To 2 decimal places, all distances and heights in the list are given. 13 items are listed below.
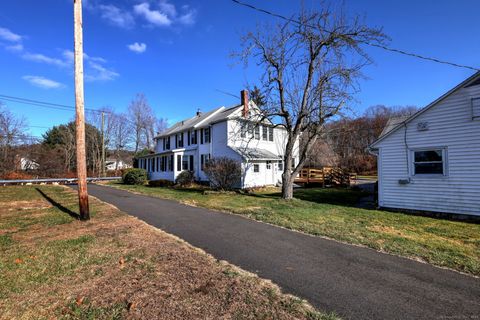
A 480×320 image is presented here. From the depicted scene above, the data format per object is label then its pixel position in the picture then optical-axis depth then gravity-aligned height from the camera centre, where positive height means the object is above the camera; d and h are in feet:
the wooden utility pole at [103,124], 124.57 +20.32
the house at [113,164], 185.32 +2.86
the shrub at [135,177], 89.61 -3.04
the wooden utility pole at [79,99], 27.35 +6.99
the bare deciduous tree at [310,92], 44.55 +12.95
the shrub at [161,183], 81.24 -4.70
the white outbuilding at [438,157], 31.73 +0.98
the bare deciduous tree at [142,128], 161.07 +23.65
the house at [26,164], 117.96 +2.20
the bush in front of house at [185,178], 75.99 -3.21
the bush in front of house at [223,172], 56.85 -1.06
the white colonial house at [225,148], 72.78 +5.67
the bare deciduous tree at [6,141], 109.29 +11.63
